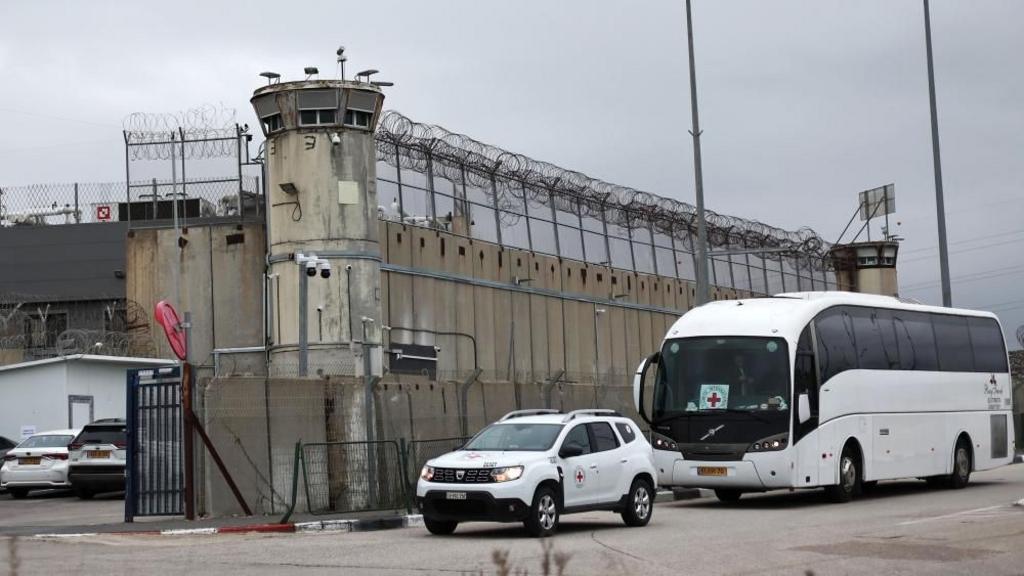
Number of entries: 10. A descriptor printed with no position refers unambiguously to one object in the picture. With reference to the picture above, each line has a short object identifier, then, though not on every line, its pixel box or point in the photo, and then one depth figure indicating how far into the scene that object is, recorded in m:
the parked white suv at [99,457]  26.73
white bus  21.89
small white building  32.56
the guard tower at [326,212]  30.30
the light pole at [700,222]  31.64
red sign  28.73
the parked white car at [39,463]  27.98
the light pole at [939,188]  34.41
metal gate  20.36
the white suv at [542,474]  16.59
